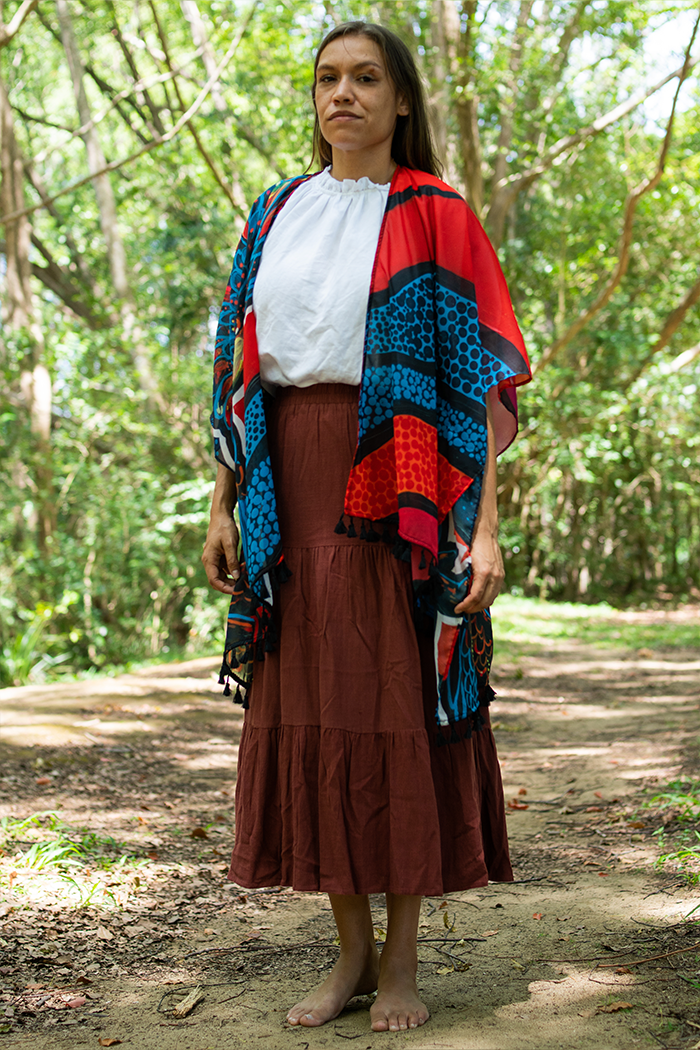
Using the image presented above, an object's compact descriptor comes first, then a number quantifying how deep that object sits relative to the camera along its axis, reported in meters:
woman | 1.88
